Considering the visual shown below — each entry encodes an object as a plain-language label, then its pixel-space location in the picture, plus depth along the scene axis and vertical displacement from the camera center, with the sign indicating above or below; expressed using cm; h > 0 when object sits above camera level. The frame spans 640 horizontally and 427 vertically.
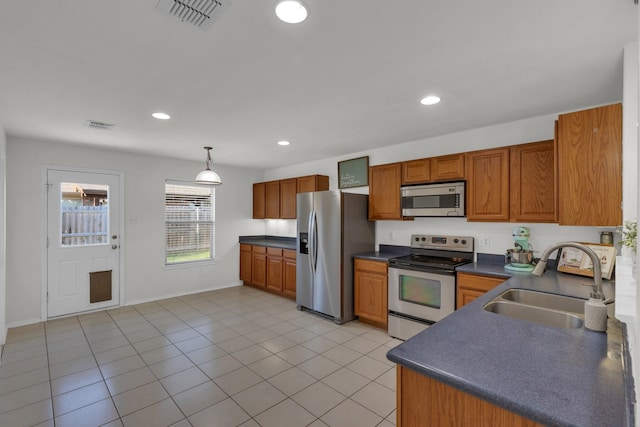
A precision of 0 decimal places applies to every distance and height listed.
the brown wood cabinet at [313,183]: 491 +52
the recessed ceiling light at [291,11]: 140 +96
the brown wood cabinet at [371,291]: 367 -95
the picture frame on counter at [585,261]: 236 -38
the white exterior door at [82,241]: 406 -37
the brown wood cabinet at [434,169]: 333 +52
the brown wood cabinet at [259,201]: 594 +27
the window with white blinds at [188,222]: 520 -13
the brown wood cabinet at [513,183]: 279 +30
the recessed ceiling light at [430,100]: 253 +97
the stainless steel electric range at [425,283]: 310 -73
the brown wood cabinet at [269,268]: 494 -94
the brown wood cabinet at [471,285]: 278 -67
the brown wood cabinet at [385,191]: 385 +30
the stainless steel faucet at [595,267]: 140 -24
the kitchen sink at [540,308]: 163 -55
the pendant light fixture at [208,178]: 409 +49
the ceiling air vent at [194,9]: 139 +96
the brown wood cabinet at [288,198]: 530 +30
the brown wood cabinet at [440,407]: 94 -63
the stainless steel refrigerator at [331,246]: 393 -43
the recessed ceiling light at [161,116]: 290 +95
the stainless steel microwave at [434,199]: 331 +17
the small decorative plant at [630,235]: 139 -10
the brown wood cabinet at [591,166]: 213 +35
